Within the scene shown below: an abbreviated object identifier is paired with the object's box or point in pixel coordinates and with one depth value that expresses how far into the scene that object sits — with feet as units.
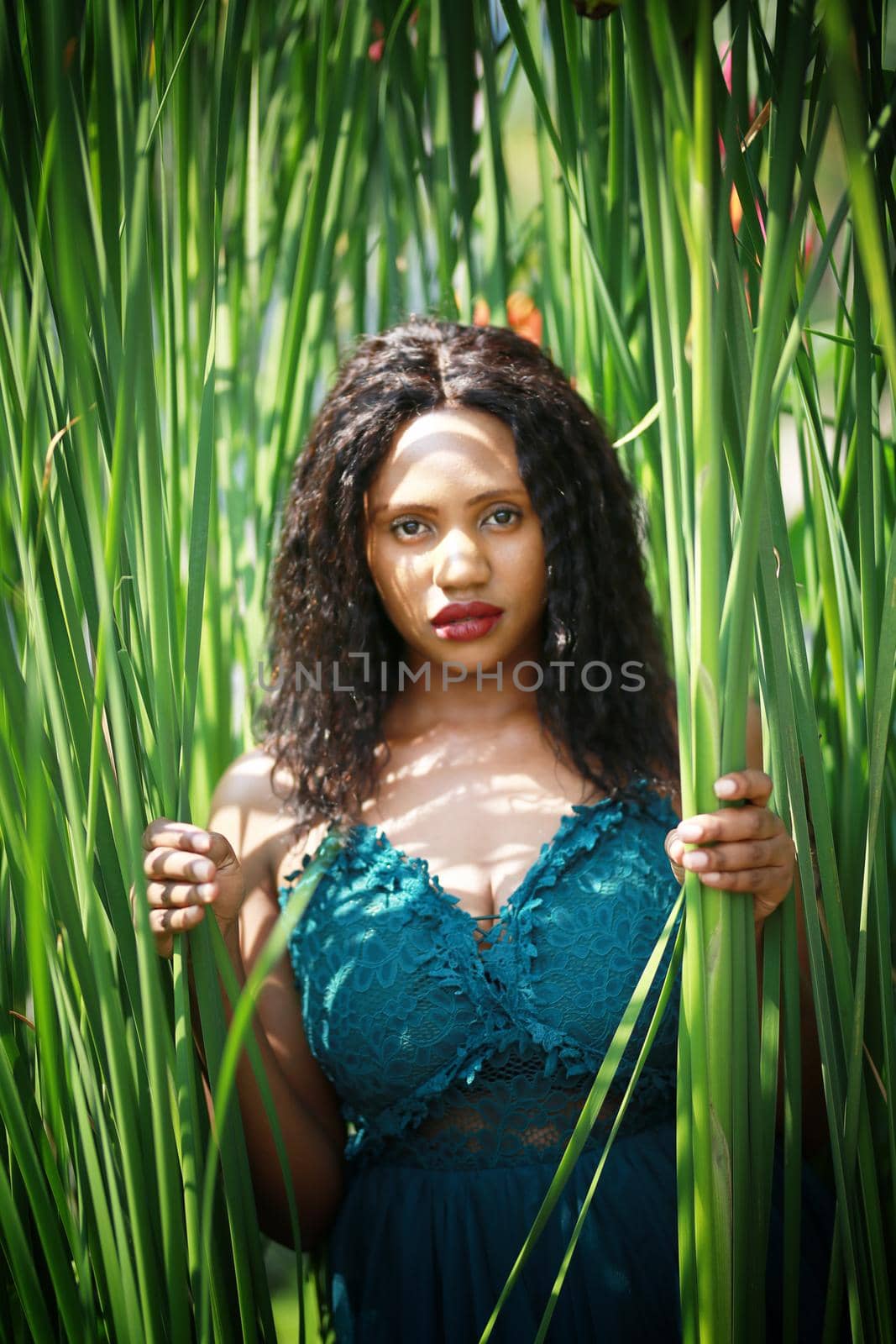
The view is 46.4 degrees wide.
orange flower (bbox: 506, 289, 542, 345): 4.34
